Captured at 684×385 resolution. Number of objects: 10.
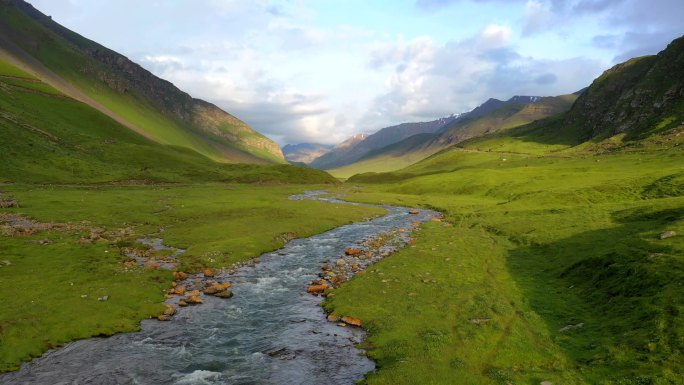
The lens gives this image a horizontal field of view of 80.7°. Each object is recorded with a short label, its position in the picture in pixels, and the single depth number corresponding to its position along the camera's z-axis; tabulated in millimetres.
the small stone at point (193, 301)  32688
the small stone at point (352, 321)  28534
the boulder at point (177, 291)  34688
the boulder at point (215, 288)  35094
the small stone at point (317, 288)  36028
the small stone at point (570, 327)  25078
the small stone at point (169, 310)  30136
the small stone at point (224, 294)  34281
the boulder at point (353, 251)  49769
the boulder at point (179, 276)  38644
